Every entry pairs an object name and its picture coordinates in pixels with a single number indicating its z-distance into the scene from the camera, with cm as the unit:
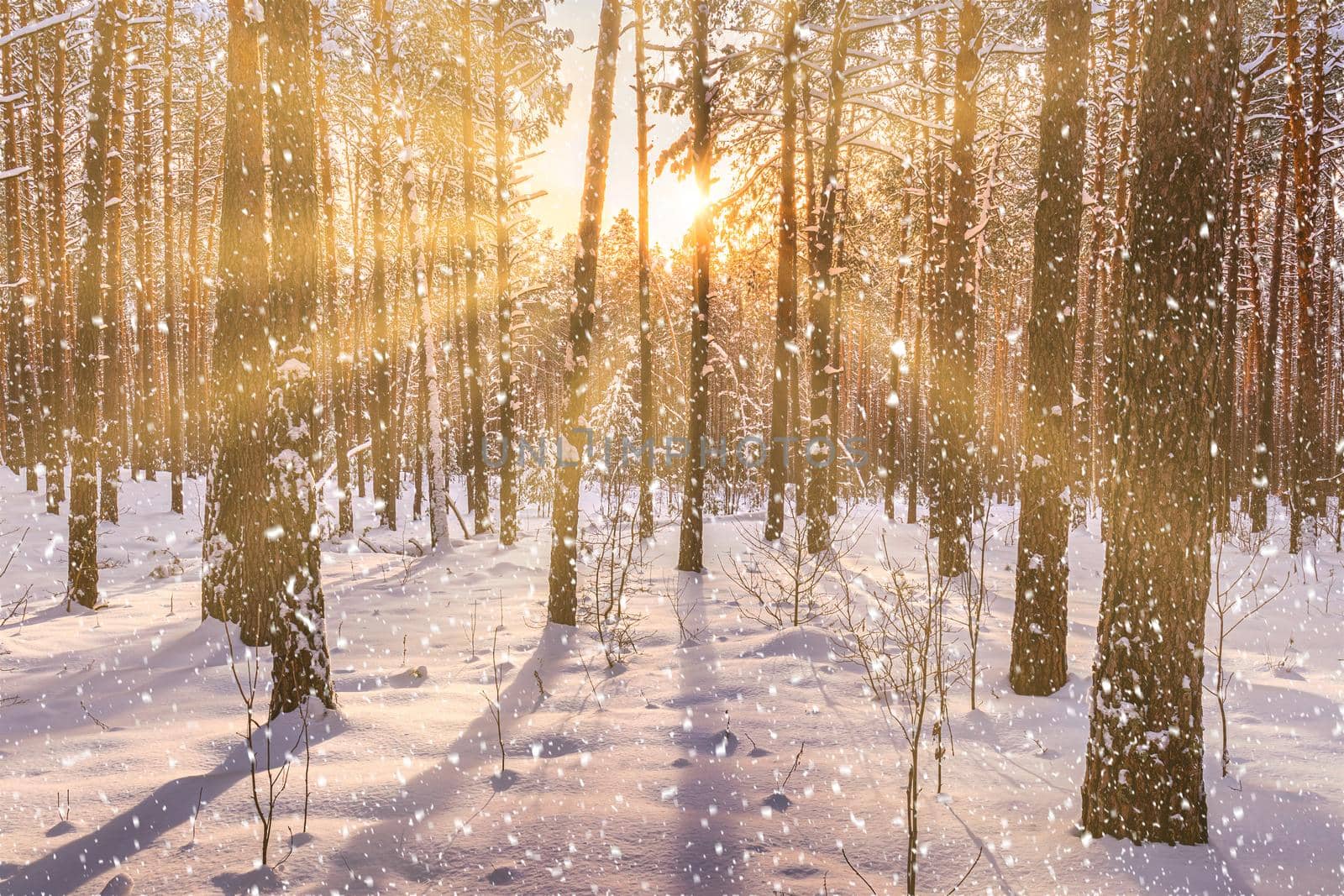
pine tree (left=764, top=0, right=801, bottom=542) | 1078
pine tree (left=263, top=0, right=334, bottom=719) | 439
